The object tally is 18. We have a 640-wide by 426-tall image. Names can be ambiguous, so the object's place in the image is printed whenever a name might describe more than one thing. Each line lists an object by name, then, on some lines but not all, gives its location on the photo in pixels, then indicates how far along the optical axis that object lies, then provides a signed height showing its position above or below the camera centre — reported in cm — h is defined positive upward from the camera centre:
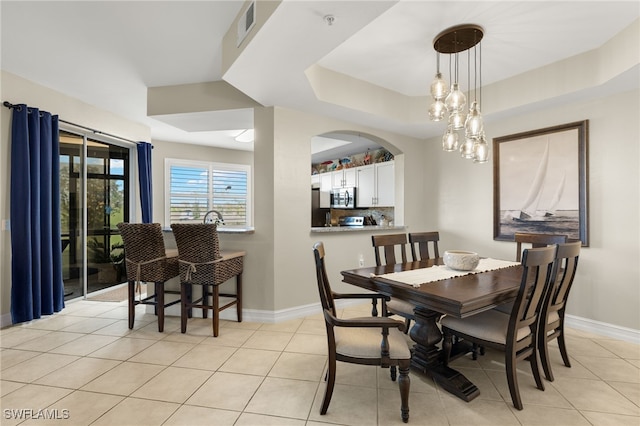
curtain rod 303 +110
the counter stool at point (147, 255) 287 -42
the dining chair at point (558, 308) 193 -69
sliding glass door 390 +3
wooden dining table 163 -51
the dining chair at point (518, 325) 171 -76
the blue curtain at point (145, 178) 476 +53
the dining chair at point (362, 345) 160 -77
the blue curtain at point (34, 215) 307 -3
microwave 572 +23
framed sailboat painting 303 +28
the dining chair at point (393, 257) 234 -44
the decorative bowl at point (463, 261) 227 -40
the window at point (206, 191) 573 +41
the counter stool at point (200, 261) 276 -47
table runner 200 -47
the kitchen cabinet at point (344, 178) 580 +64
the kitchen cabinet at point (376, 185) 496 +42
